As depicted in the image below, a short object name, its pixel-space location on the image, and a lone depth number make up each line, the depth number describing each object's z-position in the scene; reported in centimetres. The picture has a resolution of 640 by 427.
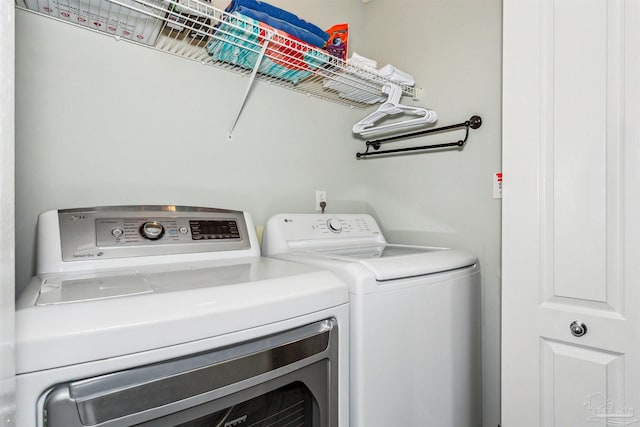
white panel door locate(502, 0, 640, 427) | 91
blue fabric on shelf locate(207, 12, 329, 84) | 120
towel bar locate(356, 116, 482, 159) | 154
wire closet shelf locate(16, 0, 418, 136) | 109
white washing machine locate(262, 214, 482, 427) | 99
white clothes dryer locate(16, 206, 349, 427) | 57
